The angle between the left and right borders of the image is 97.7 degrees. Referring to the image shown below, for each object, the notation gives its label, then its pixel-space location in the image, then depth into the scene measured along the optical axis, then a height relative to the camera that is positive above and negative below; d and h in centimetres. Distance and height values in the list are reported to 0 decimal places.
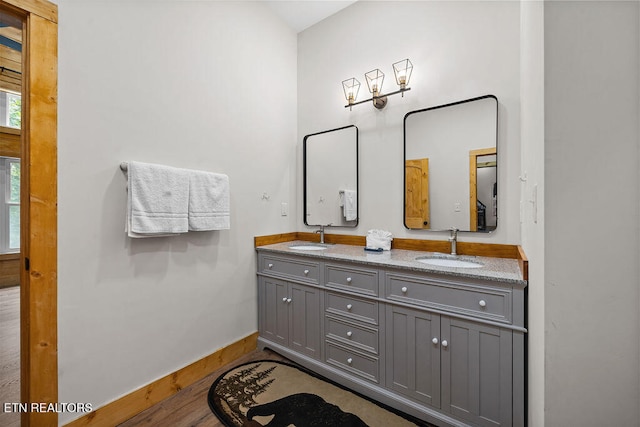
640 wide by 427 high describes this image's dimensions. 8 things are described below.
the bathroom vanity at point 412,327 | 136 -69
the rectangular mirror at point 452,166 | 187 +33
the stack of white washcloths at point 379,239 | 216 -21
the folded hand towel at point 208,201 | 186 +7
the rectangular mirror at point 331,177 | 247 +32
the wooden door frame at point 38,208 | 128 +2
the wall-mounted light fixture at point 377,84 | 214 +105
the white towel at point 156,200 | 157 +7
